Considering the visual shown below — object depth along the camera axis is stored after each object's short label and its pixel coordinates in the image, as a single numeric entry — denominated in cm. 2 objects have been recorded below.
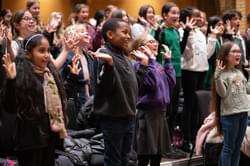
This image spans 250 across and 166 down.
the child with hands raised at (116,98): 321
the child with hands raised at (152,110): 380
